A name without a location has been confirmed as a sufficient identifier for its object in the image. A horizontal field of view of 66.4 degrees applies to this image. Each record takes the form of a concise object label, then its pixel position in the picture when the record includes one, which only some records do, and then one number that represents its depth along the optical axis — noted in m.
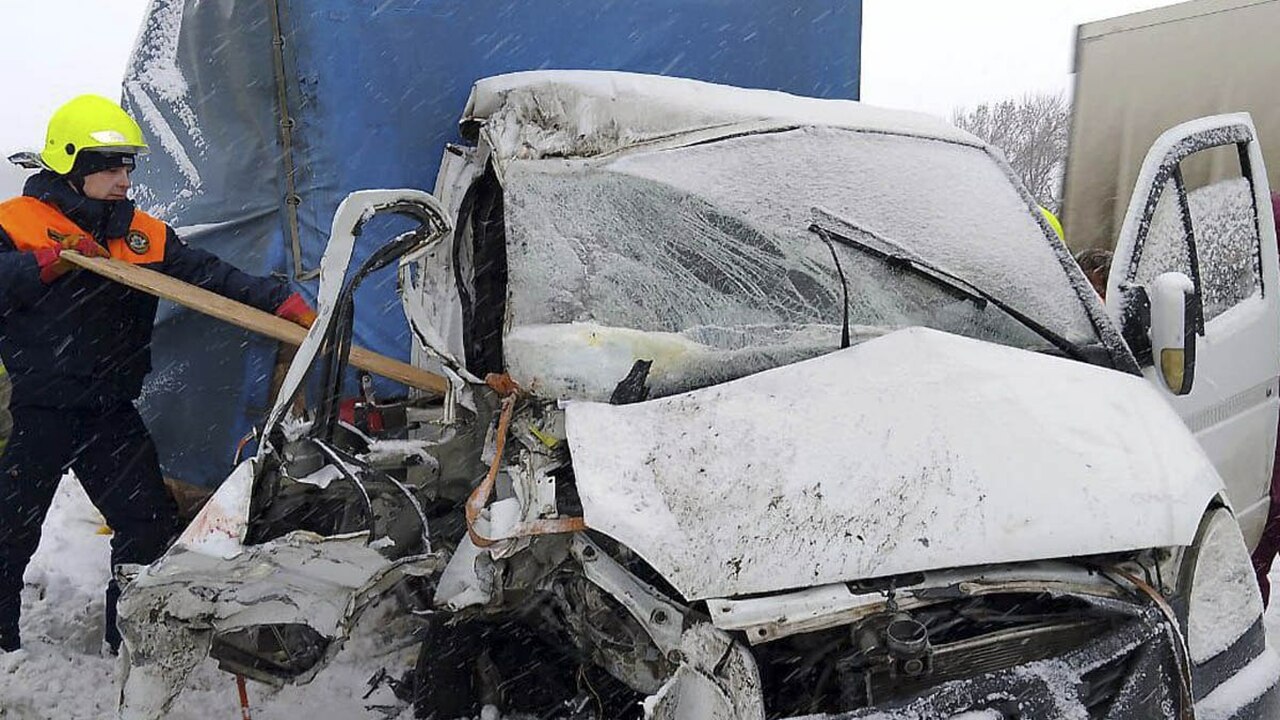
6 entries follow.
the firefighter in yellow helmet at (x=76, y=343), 3.69
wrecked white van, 1.90
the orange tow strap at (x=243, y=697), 2.87
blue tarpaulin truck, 4.39
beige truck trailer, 5.09
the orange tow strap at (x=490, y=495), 2.04
